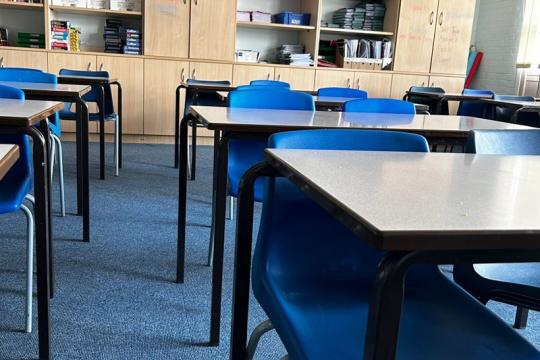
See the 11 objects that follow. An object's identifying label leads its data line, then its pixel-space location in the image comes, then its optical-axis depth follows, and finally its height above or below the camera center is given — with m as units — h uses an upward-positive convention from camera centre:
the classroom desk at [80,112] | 2.31 -0.27
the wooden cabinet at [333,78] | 5.53 -0.11
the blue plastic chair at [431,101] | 4.61 -0.25
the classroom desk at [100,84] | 3.25 -0.20
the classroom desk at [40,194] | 1.33 -0.37
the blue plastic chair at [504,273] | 1.04 -0.42
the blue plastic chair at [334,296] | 0.83 -0.42
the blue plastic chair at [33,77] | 2.86 -0.16
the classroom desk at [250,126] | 1.54 -0.19
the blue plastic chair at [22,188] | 1.51 -0.42
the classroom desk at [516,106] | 3.55 -0.18
